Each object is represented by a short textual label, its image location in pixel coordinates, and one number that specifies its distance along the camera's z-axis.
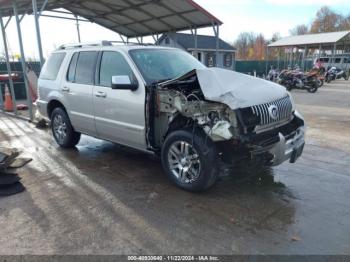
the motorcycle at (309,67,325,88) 18.20
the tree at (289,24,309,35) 79.04
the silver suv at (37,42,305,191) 3.67
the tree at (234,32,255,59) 75.90
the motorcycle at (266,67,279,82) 22.59
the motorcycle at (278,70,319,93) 17.09
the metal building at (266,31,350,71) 29.97
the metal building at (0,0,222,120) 8.81
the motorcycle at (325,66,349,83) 25.33
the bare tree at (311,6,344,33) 67.53
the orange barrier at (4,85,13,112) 11.31
